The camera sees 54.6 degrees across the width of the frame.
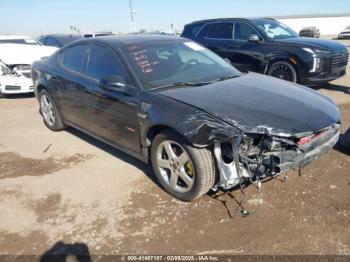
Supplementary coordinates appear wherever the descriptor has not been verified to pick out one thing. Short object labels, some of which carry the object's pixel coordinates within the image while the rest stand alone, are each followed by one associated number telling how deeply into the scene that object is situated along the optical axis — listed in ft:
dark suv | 23.90
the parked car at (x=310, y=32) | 127.77
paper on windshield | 15.38
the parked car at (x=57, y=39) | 41.43
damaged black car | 9.92
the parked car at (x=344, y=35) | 121.49
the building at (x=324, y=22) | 221.87
